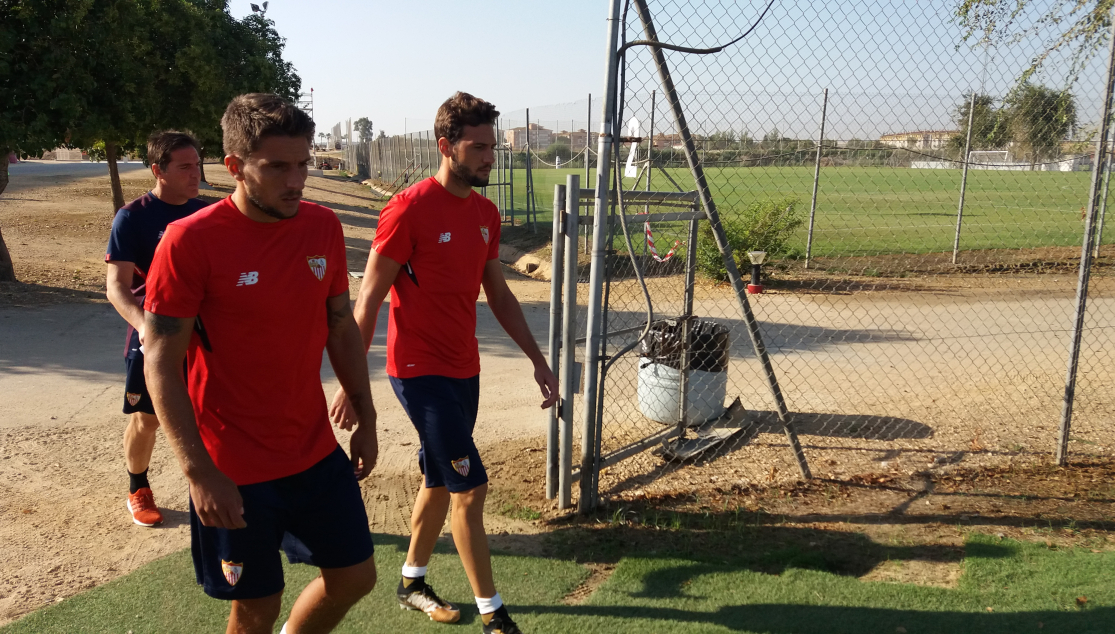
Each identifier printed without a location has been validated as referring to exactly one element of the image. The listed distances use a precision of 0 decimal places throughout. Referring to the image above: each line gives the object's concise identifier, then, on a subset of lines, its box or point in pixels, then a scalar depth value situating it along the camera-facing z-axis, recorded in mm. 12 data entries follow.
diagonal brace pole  3734
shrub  11484
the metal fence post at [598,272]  3676
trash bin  5281
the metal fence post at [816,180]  4488
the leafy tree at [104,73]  8984
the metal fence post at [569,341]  3814
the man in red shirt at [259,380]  2094
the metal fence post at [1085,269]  4398
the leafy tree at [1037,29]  4668
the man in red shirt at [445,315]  3090
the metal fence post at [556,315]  3904
